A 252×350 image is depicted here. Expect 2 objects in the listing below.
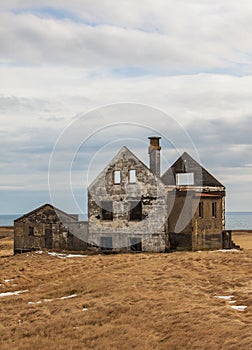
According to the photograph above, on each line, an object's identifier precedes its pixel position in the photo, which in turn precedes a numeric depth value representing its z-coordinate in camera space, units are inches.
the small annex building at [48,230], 1571.1
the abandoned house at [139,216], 1462.8
